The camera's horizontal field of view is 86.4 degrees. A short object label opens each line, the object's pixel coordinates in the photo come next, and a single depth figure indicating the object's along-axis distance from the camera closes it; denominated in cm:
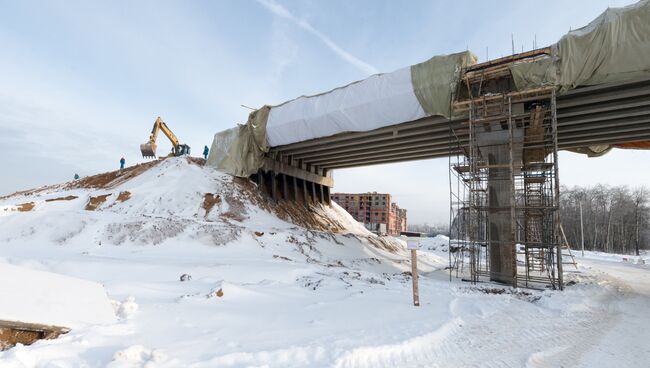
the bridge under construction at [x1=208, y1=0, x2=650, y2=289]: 1047
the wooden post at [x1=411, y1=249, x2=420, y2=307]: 724
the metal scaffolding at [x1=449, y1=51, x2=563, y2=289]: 1150
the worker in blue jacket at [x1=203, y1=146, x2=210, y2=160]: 2563
